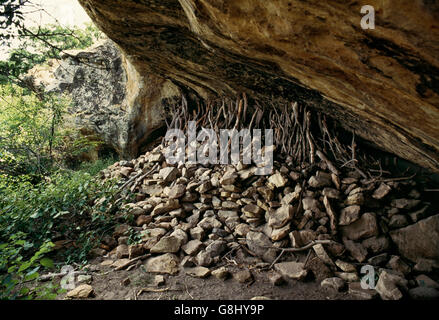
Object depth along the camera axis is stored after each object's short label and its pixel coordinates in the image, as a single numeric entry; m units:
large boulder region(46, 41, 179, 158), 5.54
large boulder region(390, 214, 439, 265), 2.49
